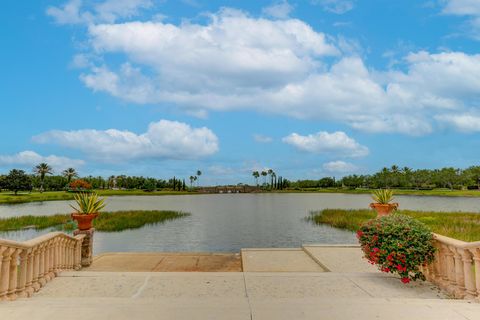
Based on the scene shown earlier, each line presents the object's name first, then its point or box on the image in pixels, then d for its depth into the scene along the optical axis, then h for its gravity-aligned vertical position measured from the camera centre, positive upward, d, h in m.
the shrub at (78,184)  113.93 +2.53
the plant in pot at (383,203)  12.38 -0.58
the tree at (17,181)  104.19 +3.53
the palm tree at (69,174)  143.40 +7.53
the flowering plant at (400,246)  7.37 -1.30
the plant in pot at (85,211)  10.18 -0.61
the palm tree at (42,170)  125.12 +8.14
